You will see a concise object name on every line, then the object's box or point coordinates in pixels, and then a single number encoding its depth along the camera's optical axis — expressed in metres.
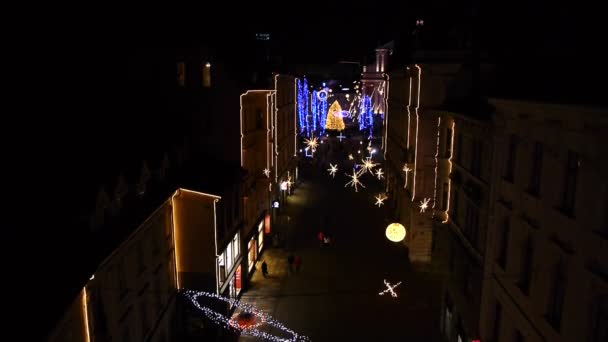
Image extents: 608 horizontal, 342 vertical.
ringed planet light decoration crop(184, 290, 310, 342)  20.22
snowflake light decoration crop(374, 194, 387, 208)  43.47
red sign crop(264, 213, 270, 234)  35.22
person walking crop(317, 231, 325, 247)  33.00
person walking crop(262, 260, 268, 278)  28.02
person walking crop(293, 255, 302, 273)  28.44
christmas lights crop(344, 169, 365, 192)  50.64
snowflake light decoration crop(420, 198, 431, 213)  27.75
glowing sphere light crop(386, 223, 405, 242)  21.48
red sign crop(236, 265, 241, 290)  25.67
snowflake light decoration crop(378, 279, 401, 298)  24.52
